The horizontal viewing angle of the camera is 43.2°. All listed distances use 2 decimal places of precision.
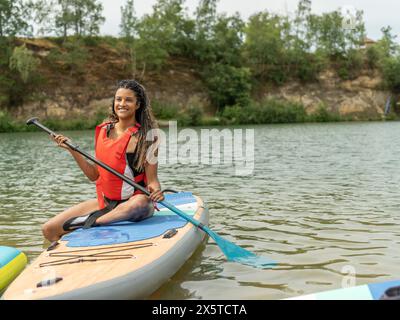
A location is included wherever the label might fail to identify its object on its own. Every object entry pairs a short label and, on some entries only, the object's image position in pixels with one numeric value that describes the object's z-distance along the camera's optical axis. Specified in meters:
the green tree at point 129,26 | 42.91
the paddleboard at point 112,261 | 3.10
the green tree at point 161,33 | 42.09
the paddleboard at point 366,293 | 2.63
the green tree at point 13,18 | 38.62
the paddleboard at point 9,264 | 3.89
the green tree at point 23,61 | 35.38
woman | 4.64
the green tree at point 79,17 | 41.25
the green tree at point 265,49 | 49.91
